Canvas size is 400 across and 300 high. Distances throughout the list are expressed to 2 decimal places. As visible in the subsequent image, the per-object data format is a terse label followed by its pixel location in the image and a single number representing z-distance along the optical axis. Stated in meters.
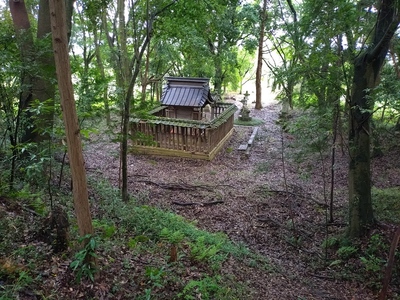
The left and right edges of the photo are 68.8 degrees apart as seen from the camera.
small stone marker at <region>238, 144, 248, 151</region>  12.75
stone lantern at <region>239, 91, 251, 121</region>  18.30
